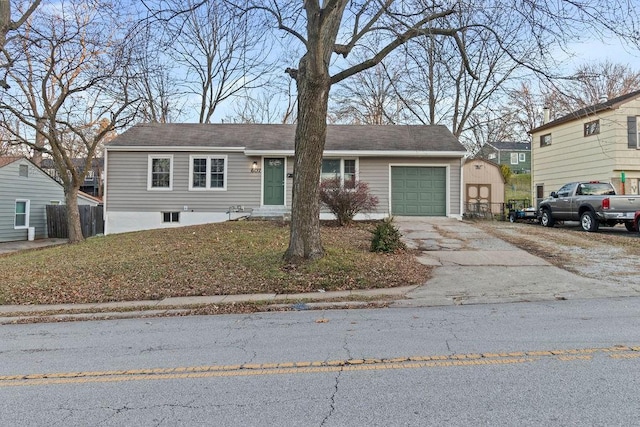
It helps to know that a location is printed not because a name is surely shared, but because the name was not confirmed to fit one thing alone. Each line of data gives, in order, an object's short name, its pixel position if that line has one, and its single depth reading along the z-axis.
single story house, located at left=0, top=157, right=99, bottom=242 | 22.59
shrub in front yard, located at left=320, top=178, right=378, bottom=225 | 14.12
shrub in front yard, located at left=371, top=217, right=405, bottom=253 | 10.19
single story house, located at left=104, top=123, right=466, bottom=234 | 18.38
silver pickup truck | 14.08
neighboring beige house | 18.12
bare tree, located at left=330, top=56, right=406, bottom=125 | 31.85
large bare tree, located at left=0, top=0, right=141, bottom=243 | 12.44
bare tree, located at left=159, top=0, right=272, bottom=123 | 29.33
